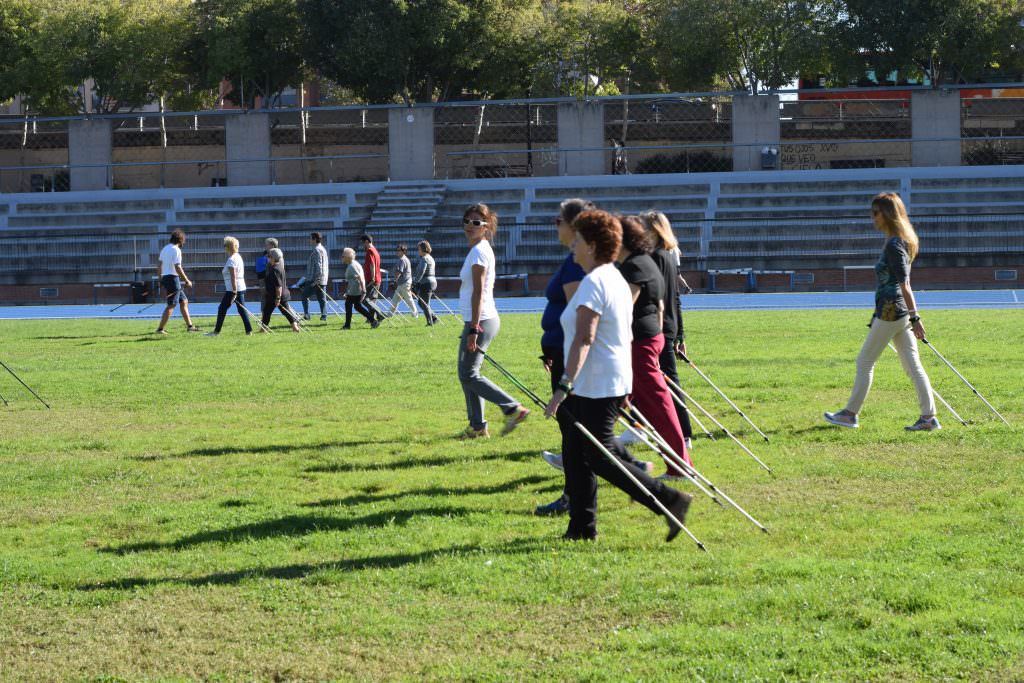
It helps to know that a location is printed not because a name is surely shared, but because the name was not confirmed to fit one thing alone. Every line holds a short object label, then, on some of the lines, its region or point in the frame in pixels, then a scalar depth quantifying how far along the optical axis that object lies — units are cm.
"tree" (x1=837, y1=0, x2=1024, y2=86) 4434
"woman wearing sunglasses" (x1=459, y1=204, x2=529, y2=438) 1043
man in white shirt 2325
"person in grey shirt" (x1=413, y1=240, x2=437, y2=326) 2492
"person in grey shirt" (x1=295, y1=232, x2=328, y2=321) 2519
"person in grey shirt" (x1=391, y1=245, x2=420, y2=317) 2607
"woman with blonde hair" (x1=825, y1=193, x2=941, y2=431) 1046
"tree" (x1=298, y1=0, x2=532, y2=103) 4825
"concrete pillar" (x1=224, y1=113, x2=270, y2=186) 4547
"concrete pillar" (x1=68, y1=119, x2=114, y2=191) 4603
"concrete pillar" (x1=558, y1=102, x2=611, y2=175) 4253
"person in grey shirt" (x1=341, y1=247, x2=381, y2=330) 2420
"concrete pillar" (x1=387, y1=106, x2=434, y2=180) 4428
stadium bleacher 3594
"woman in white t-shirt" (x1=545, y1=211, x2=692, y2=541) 704
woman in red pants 824
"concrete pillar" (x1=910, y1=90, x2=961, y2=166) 4194
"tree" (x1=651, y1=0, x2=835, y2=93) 4662
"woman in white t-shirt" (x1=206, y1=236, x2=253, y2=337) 2264
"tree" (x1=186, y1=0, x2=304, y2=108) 5028
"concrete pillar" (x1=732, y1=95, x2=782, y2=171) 4238
